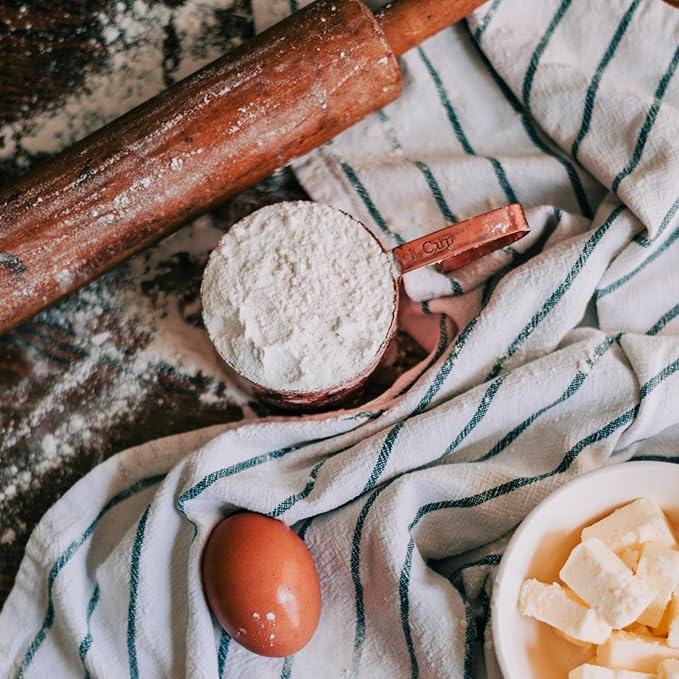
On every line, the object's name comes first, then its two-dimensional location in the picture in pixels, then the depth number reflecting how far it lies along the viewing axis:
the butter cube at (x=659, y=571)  0.76
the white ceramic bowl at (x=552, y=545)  0.77
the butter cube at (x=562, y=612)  0.76
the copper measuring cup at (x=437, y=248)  0.81
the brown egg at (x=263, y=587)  0.78
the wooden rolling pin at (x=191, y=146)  0.84
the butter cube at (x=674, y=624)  0.76
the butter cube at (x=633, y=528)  0.78
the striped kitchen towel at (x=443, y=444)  0.85
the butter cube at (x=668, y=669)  0.74
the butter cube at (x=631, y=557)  0.78
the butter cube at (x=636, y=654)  0.76
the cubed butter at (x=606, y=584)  0.75
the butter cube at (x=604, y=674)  0.74
